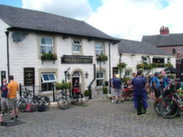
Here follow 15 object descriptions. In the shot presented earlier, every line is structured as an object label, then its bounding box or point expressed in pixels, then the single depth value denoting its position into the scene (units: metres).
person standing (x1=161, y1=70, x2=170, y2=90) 10.69
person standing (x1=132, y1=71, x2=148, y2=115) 8.51
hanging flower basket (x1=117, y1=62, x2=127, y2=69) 19.16
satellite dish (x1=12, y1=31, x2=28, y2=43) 12.33
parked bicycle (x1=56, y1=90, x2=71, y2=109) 11.25
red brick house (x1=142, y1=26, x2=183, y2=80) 45.13
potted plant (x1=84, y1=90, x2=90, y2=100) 15.24
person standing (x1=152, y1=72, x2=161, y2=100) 11.18
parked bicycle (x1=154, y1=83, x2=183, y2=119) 7.71
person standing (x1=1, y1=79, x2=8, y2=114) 8.34
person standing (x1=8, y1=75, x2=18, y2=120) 8.20
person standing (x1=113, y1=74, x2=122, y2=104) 12.35
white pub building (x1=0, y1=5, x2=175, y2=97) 12.50
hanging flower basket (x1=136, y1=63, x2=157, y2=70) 22.11
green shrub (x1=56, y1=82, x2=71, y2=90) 13.09
